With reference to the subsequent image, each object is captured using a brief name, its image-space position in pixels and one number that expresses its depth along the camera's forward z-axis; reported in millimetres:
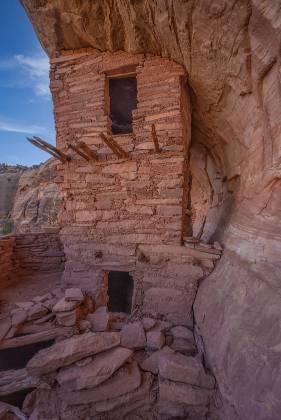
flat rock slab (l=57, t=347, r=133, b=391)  2368
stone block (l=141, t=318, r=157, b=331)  3009
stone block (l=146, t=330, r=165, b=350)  2736
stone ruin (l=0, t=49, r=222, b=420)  2383
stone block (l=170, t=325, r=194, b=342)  2921
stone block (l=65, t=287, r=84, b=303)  3252
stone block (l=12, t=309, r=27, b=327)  3167
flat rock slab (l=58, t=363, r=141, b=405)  2352
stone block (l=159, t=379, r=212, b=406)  2211
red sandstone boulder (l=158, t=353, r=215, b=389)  2265
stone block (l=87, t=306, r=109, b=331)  3049
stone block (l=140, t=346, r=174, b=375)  2541
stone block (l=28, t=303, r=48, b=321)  3264
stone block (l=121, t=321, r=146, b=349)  2748
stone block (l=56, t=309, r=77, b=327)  3055
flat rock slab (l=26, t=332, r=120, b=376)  2471
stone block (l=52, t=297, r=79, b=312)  3125
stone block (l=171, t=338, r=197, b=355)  2758
